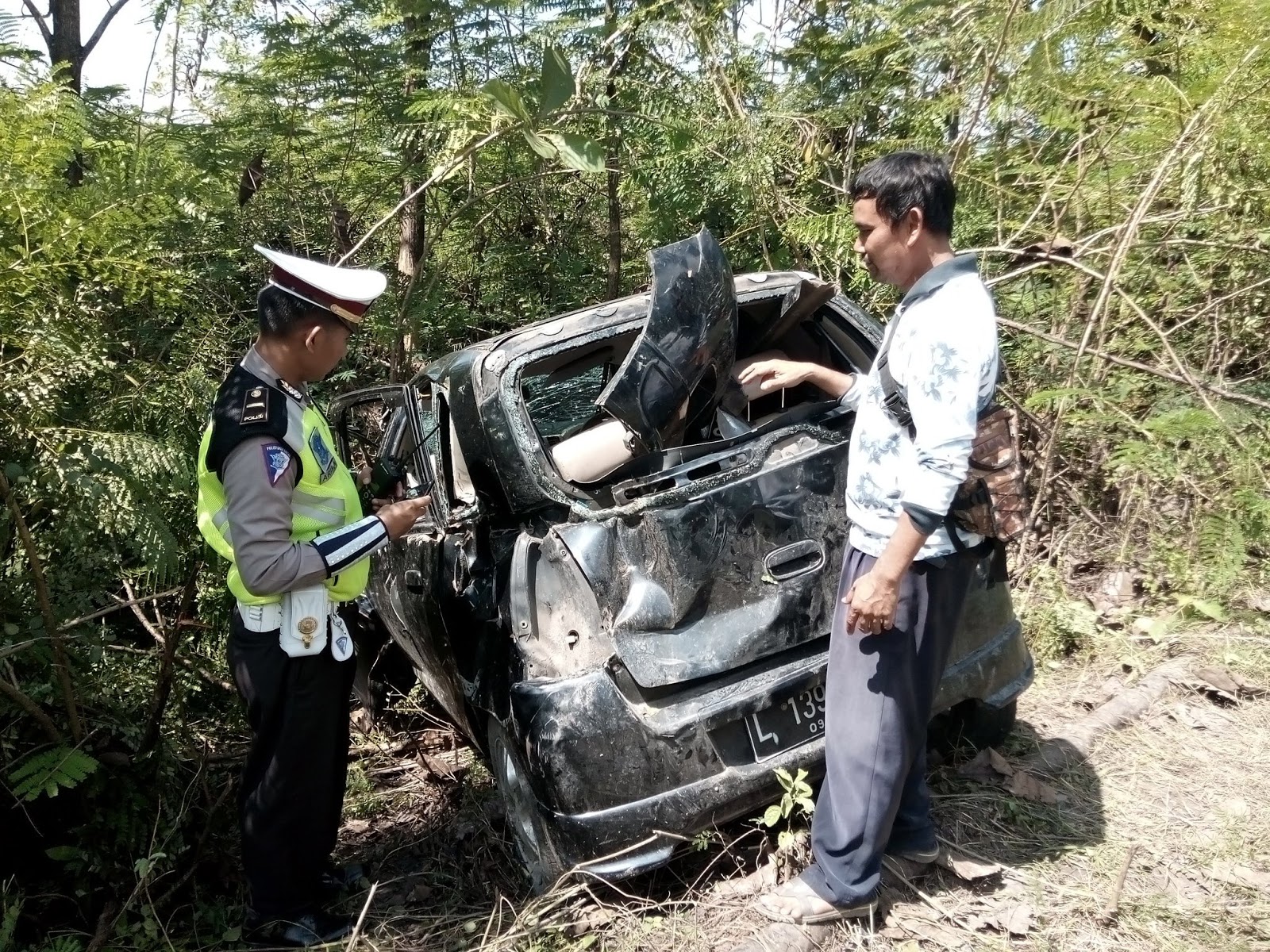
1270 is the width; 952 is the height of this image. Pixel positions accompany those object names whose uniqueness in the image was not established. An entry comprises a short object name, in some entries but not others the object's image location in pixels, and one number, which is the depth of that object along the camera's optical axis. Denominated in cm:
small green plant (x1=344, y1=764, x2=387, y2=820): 370
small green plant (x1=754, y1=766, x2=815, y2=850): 262
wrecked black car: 253
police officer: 248
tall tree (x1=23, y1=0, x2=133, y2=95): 595
